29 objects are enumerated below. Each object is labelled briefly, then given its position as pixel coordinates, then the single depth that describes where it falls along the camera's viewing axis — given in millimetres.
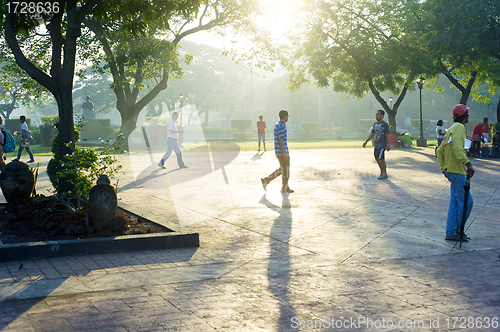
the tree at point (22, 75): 21156
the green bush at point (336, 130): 54997
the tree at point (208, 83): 67000
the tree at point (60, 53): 6727
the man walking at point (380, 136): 11703
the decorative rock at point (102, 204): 5898
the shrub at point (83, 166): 6379
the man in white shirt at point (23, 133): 17469
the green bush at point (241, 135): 45494
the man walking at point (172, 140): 13906
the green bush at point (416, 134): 52250
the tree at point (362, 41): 25922
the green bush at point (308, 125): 57969
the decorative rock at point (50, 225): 5875
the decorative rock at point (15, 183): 7312
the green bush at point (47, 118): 40359
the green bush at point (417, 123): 63438
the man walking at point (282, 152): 9367
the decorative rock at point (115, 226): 5916
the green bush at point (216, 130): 58281
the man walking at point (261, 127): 22791
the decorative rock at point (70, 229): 5695
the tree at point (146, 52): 19469
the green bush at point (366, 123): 59809
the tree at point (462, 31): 21688
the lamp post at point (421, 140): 28906
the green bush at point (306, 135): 49531
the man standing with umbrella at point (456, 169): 5898
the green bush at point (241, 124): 51688
